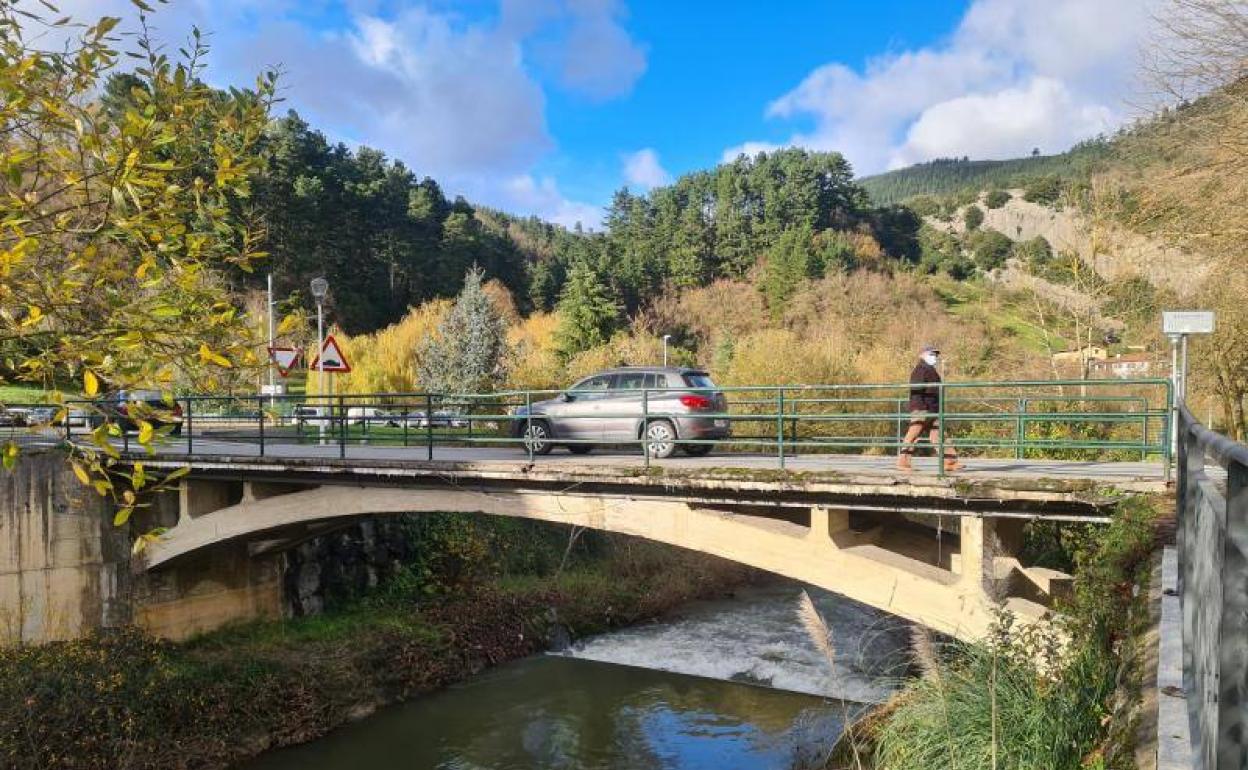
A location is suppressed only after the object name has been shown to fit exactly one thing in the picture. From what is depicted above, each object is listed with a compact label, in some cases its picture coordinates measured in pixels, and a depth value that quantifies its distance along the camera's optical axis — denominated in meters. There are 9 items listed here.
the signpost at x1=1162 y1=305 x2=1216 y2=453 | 8.74
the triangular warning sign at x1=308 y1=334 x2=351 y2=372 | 15.34
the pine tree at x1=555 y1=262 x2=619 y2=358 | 40.06
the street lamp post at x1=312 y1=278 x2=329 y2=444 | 16.75
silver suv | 12.81
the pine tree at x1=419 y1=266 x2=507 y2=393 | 34.72
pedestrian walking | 9.28
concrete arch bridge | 8.09
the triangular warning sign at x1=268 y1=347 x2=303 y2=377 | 14.64
